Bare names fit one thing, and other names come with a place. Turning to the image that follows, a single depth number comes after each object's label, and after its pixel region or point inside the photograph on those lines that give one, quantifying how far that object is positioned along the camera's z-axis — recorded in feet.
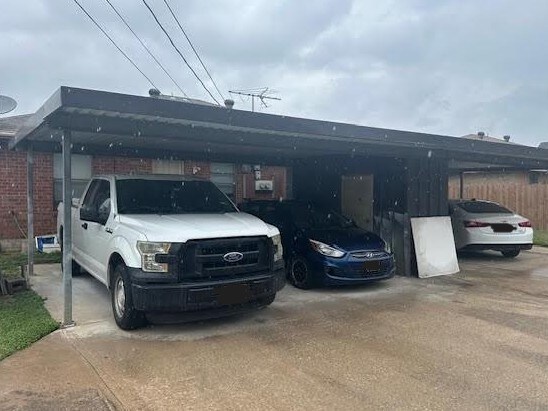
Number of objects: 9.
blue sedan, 24.09
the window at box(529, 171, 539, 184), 72.33
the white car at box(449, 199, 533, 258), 35.19
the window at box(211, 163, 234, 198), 47.52
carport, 17.89
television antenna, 76.84
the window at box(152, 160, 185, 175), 44.50
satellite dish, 34.75
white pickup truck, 16.63
